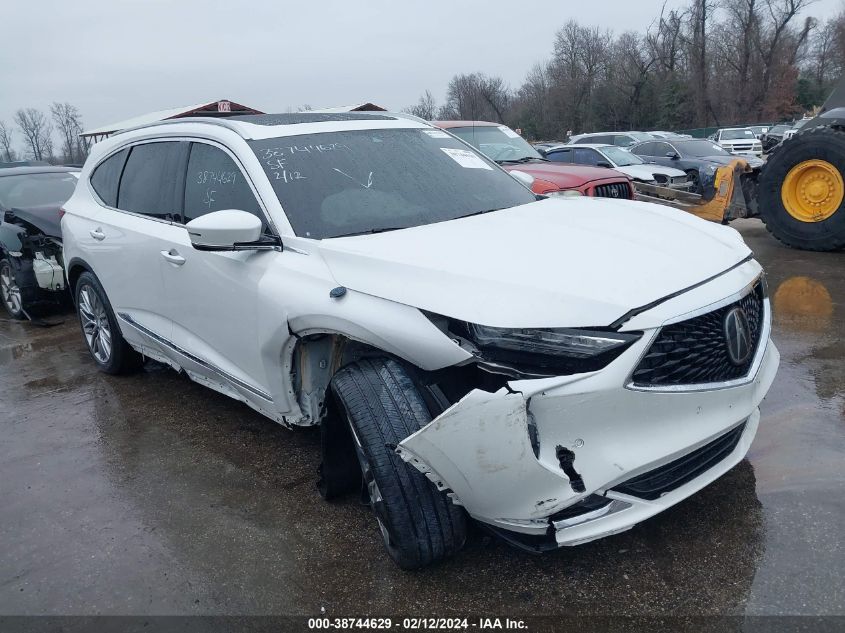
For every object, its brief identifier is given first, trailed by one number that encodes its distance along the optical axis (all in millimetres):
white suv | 2248
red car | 7504
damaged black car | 7062
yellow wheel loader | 7512
